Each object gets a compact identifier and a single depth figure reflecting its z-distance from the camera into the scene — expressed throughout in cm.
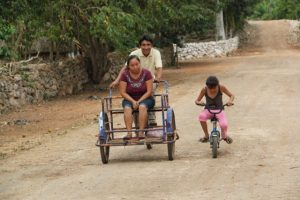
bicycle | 1610
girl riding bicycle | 1682
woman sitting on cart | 1630
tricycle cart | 1603
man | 1784
